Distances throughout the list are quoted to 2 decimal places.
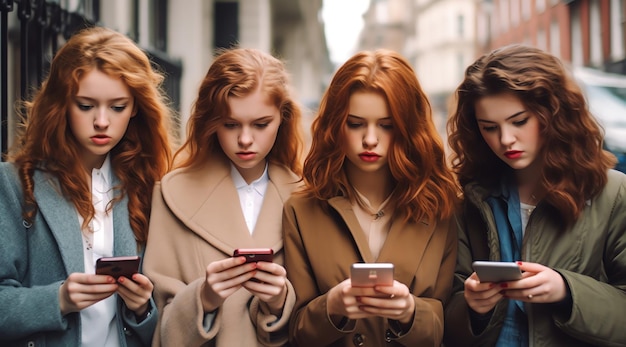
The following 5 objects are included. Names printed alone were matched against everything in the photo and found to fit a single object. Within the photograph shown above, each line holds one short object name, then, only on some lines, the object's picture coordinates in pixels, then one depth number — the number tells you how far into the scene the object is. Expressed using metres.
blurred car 7.21
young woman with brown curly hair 2.28
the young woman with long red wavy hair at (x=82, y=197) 2.22
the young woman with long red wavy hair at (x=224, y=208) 2.39
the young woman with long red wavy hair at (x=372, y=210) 2.39
